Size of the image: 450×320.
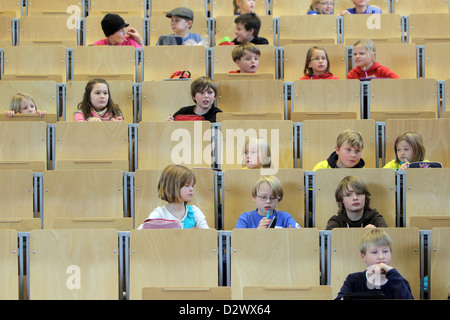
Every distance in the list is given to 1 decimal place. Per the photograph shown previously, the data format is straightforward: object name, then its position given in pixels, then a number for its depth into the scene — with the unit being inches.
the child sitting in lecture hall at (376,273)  248.2
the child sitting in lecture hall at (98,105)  346.9
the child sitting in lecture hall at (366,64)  374.3
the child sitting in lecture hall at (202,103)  344.2
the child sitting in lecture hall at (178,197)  283.7
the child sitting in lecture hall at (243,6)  440.1
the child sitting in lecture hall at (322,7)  439.5
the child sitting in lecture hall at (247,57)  374.6
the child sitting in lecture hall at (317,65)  377.1
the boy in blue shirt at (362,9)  433.4
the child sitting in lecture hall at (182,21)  406.3
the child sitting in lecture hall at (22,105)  346.0
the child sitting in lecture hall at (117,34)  402.9
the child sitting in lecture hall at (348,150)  306.7
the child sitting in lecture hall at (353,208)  285.7
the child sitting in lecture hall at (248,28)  402.9
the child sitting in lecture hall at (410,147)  310.5
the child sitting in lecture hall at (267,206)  286.8
